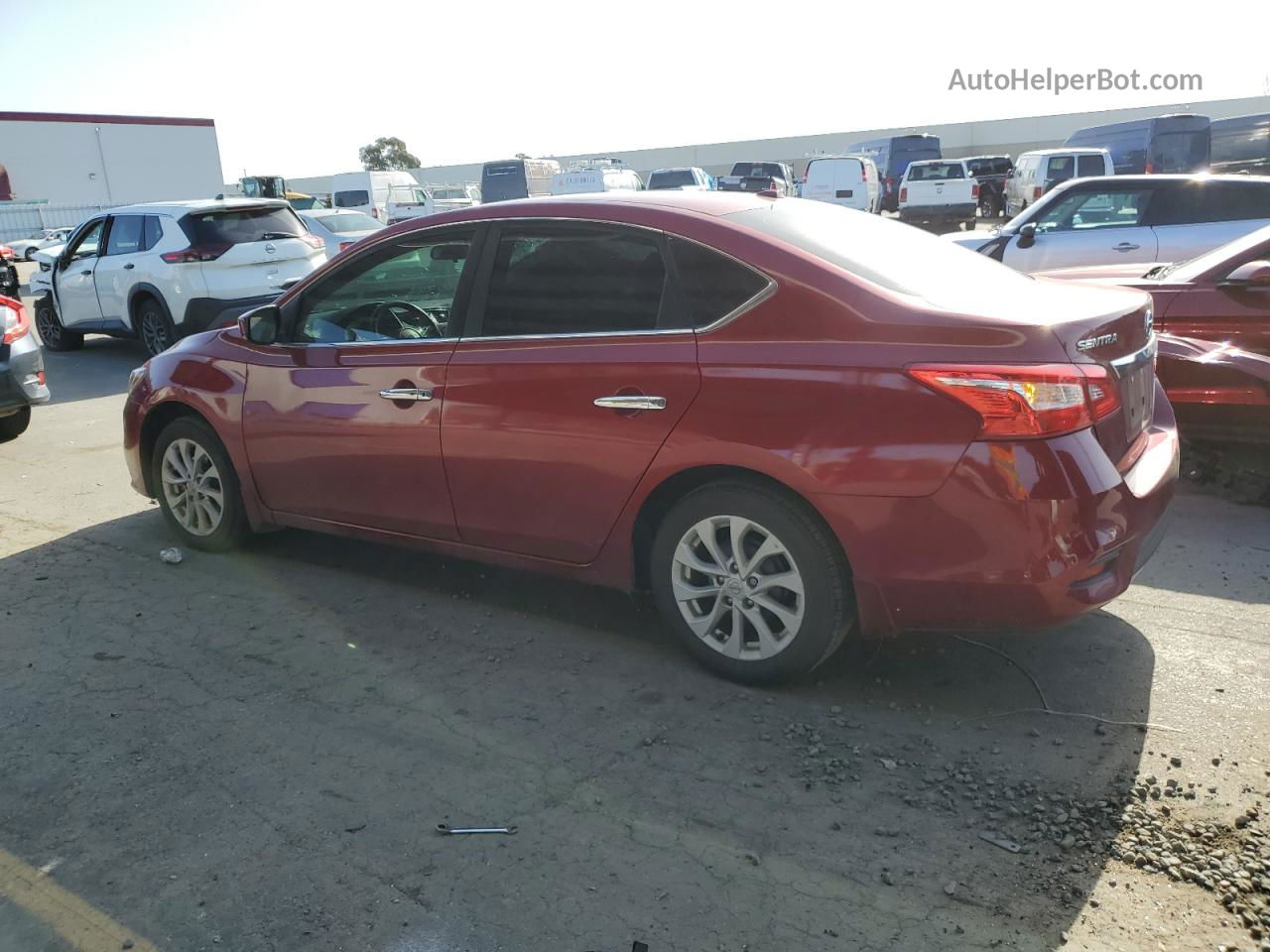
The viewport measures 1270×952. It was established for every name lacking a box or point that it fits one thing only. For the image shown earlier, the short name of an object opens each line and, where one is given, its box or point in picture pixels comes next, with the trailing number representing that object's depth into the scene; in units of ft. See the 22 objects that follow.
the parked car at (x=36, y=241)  115.44
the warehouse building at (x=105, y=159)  191.83
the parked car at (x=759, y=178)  97.96
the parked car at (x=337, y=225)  56.47
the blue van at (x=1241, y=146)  93.50
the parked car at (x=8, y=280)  59.82
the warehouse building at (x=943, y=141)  166.09
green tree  302.66
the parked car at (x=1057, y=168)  75.46
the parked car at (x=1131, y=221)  33.04
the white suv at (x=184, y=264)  38.11
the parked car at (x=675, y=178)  92.38
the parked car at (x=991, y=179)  113.60
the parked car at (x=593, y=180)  89.81
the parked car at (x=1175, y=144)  81.41
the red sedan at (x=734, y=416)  11.26
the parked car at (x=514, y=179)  103.09
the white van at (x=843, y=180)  94.32
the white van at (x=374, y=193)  105.29
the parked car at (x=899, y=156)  125.39
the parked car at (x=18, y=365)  27.07
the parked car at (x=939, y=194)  92.84
